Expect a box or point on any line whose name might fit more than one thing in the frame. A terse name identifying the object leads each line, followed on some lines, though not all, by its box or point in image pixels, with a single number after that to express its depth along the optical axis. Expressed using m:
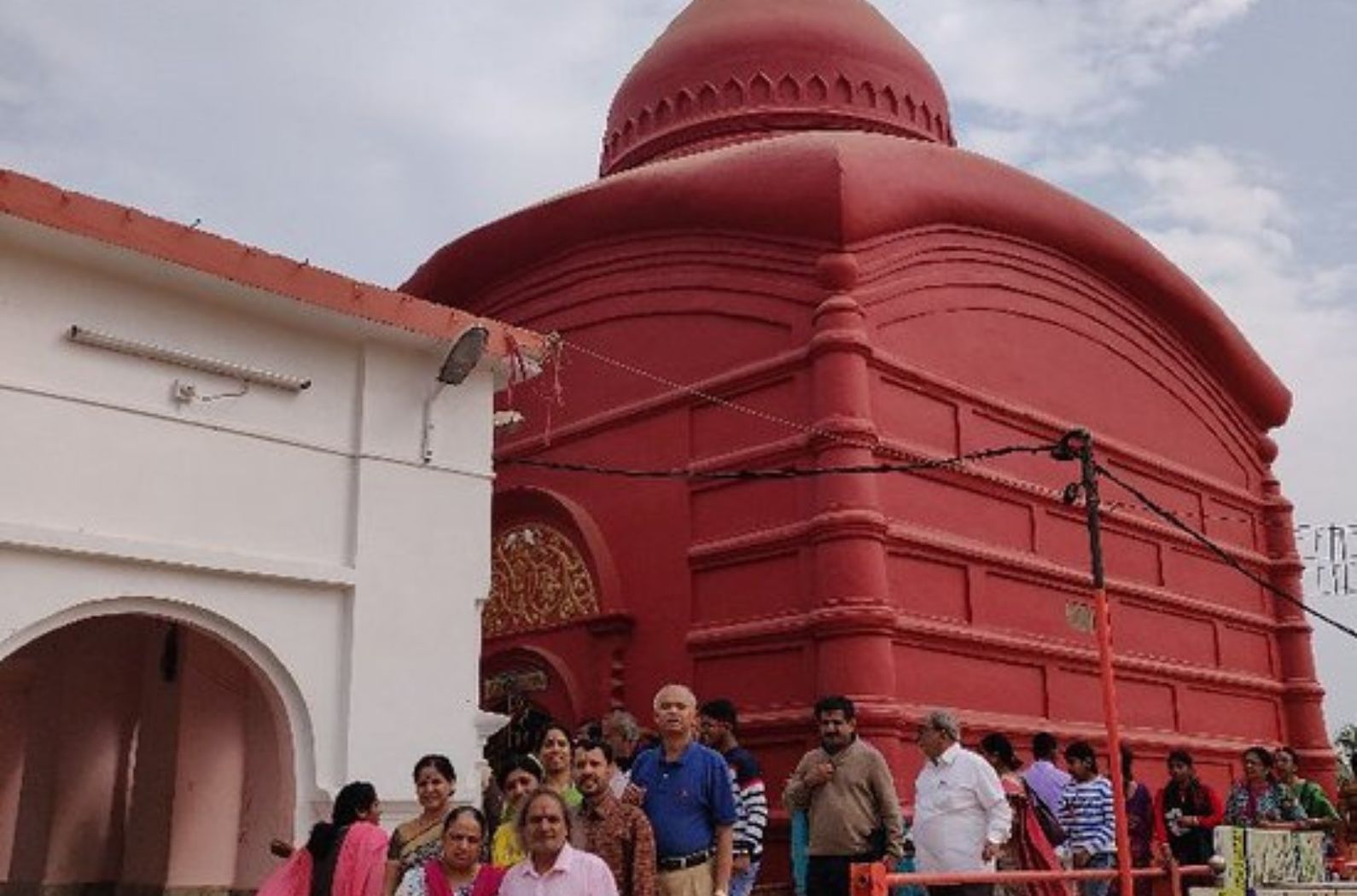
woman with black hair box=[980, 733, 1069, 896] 6.33
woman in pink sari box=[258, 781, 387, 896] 4.57
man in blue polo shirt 4.94
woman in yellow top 4.95
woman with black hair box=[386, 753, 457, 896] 4.62
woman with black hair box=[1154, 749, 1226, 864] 7.88
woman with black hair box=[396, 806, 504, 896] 4.15
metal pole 5.71
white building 5.93
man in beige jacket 5.77
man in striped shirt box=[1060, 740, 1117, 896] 7.08
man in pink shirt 3.94
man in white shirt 5.96
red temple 8.91
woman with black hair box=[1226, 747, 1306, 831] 8.02
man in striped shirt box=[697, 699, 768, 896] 6.25
